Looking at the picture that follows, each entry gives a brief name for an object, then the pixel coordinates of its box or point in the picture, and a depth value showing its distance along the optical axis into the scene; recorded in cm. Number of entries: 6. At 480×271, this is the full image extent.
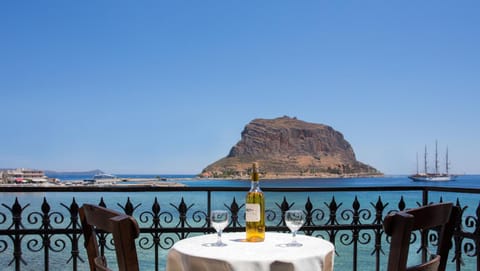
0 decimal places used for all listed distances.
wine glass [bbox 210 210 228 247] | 216
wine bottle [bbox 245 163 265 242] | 214
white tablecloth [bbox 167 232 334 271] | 184
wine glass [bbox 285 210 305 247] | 218
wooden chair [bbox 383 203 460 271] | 148
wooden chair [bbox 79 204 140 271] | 146
